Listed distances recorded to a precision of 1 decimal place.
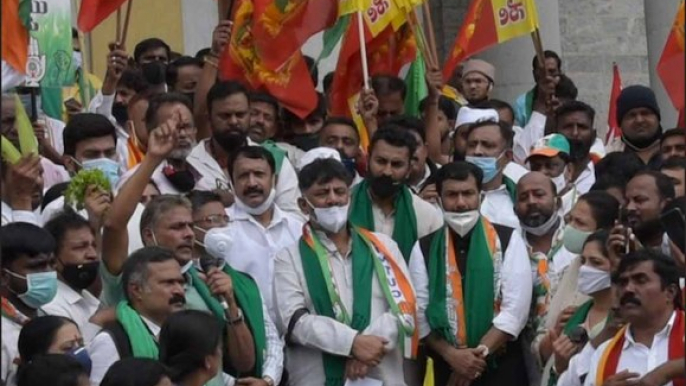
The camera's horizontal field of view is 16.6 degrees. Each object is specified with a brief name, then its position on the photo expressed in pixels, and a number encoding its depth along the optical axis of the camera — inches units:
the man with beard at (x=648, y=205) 476.4
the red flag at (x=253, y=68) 564.7
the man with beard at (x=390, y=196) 492.1
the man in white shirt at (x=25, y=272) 412.5
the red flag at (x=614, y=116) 635.5
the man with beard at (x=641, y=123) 567.2
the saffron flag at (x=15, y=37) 319.6
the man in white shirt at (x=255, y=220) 475.2
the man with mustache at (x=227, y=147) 499.8
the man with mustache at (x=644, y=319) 422.0
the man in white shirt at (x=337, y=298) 458.3
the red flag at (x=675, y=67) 311.1
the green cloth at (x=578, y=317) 455.8
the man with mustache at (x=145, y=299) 400.5
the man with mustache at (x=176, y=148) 485.4
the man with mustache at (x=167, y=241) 429.7
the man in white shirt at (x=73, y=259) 431.2
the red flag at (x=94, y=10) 563.8
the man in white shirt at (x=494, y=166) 519.2
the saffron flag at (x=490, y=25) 613.3
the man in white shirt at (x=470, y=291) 475.5
